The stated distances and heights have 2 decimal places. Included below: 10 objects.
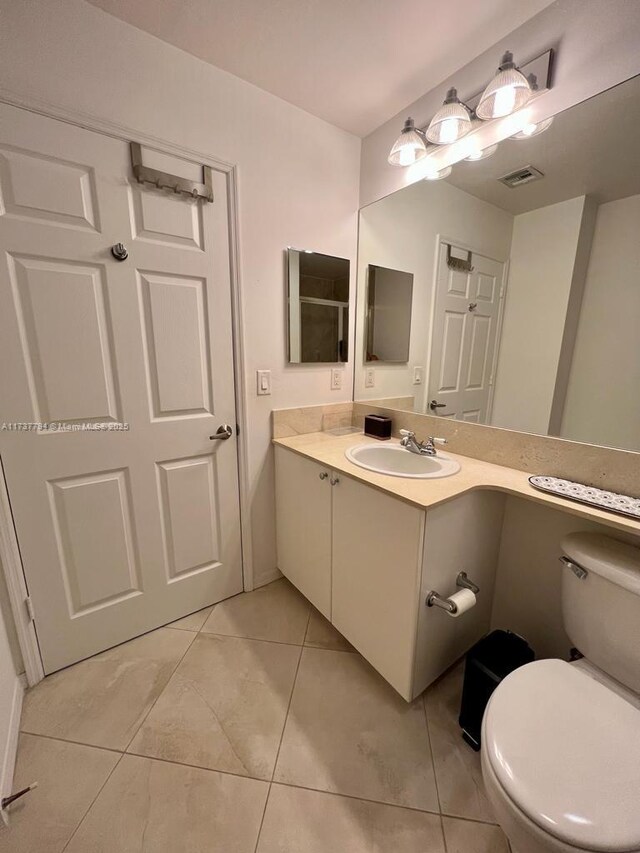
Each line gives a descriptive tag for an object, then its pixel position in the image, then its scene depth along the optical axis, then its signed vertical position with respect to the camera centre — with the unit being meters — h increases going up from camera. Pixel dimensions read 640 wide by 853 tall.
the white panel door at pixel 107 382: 1.07 -0.11
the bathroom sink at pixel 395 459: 1.36 -0.45
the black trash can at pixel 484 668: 1.04 -1.01
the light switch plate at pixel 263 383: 1.57 -0.14
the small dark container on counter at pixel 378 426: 1.66 -0.36
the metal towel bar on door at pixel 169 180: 1.16 +0.63
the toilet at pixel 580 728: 0.60 -0.81
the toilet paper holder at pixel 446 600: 1.02 -0.76
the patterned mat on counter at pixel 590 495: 0.90 -0.40
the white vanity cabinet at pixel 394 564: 1.03 -0.74
